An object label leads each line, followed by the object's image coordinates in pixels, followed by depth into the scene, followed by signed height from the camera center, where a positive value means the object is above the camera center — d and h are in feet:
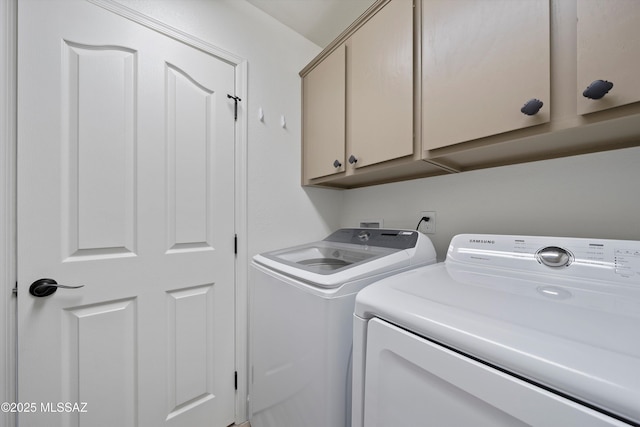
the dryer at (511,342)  1.08 -0.75
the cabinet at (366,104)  3.30 +1.89
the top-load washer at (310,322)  2.33 -1.34
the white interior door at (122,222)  2.88 -0.19
